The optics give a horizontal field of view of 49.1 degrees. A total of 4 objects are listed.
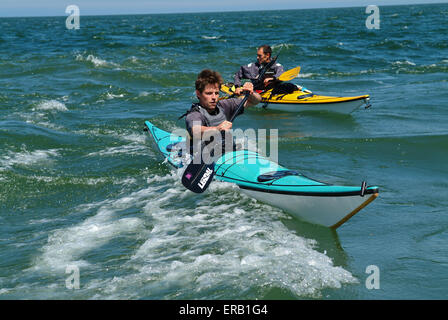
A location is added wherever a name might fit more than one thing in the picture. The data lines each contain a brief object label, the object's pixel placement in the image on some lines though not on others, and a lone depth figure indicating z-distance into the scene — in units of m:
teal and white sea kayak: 4.46
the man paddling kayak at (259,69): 9.76
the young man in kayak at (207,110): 5.25
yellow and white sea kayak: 10.09
